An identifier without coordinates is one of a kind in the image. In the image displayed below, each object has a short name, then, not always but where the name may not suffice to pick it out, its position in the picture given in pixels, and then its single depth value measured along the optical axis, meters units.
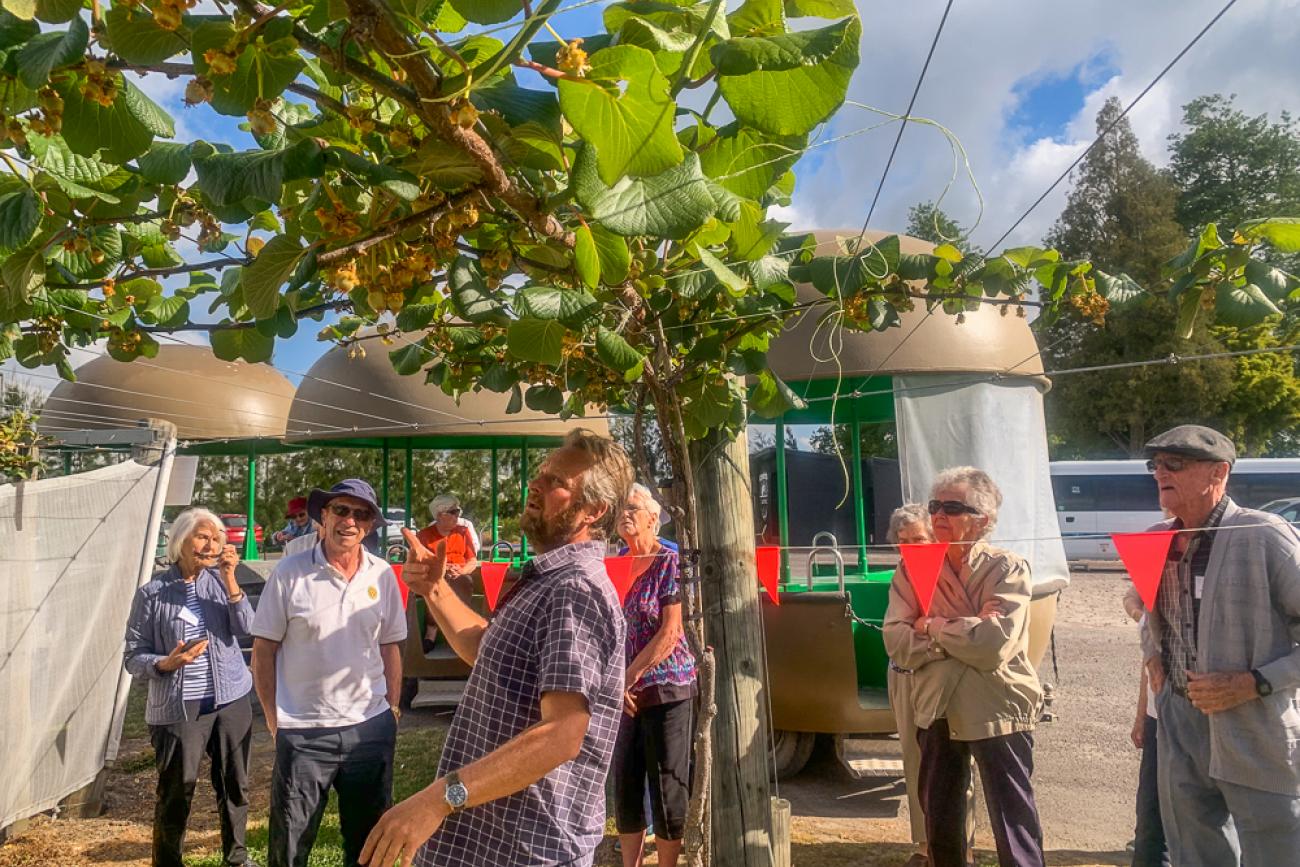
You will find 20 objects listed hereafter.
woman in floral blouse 3.94
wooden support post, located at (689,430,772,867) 3.28
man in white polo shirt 3.41
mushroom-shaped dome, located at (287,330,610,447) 9.48
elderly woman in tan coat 3.49
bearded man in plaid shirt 1.80
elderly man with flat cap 2.91
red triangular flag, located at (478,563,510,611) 5.70
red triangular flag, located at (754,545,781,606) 4.96
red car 21.12
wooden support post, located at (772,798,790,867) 3.39
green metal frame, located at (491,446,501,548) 11.67
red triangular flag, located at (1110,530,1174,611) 3.38
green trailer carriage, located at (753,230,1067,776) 5.57
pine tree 28.34
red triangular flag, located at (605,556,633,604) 4.51
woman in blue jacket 4.15
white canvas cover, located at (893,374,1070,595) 6.05
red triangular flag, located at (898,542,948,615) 3.85
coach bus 23.36
